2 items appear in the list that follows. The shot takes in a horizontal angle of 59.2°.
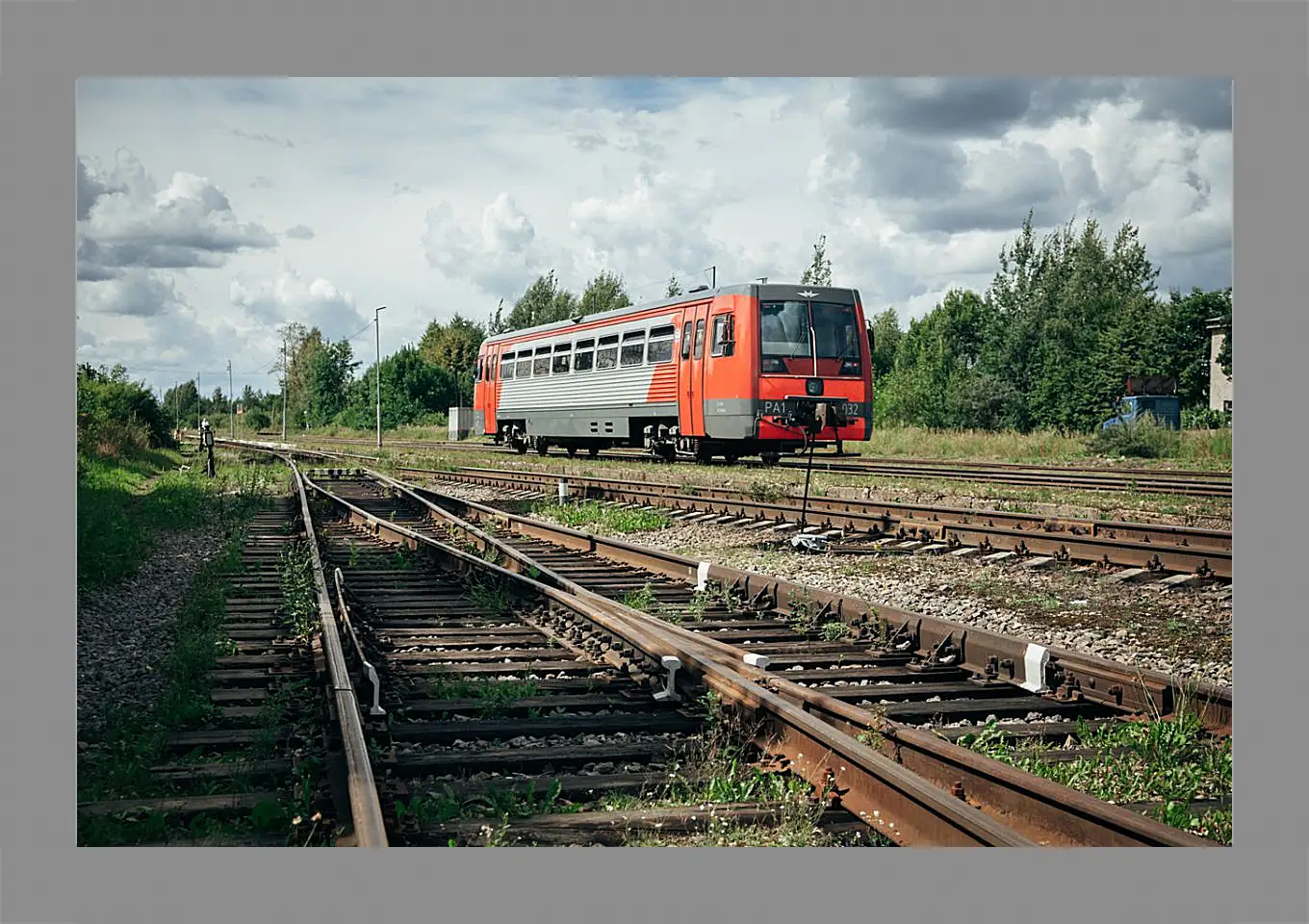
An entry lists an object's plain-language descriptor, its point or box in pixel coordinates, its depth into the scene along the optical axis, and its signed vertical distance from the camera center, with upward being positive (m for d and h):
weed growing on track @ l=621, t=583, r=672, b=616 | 6.97 -0.99
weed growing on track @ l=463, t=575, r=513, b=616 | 7.27 -1.01
